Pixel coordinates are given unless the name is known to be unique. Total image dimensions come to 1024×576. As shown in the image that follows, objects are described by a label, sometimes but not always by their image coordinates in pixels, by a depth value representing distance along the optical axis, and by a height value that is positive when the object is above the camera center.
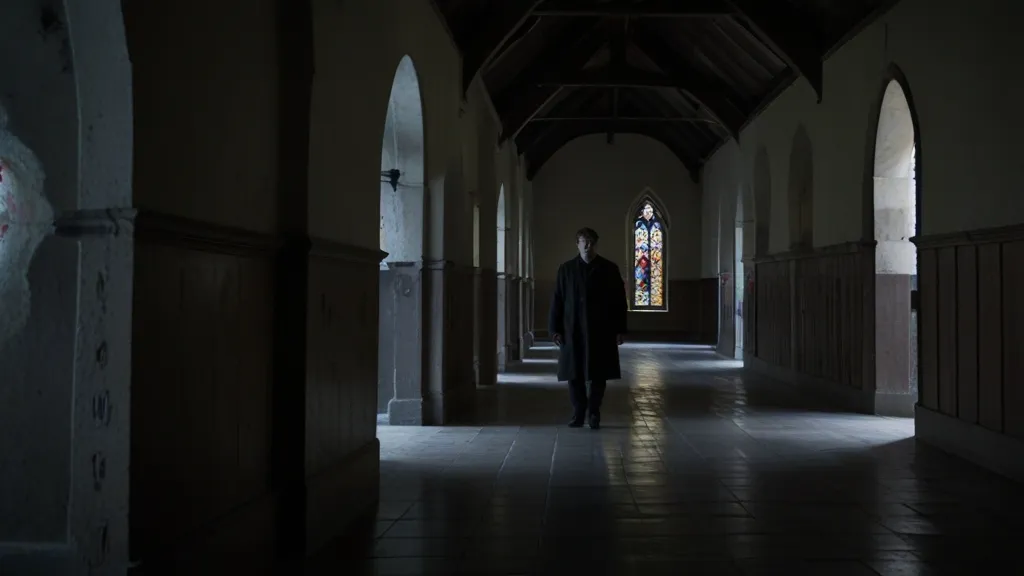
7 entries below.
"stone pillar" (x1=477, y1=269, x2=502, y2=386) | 11.94 -0.29
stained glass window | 24.44 +1.32
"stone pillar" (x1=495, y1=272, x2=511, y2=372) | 14.94 -0.17
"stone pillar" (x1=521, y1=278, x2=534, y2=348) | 19.66 -0.08
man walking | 7.77 -0.05
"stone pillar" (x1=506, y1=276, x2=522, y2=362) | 16.25 -0.15
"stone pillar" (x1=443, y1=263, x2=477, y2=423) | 8.89 -0.34
